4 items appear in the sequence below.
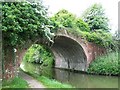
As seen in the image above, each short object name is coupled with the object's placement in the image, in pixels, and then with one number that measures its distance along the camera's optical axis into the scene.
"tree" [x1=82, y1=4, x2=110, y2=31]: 11.22
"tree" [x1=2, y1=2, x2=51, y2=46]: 4.32
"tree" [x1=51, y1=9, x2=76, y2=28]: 8.09
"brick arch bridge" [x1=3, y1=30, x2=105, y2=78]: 5.39
